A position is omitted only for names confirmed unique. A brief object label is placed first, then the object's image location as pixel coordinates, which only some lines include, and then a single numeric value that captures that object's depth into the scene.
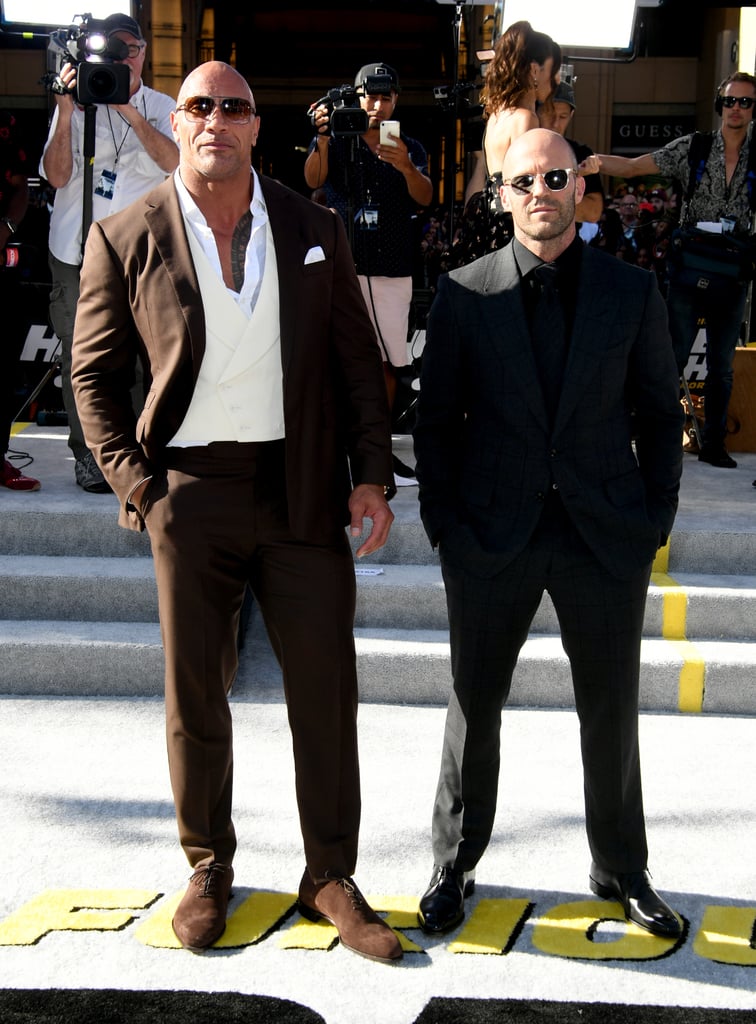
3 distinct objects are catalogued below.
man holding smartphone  5.86
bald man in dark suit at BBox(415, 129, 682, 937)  3.06
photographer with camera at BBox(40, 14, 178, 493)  5.47
